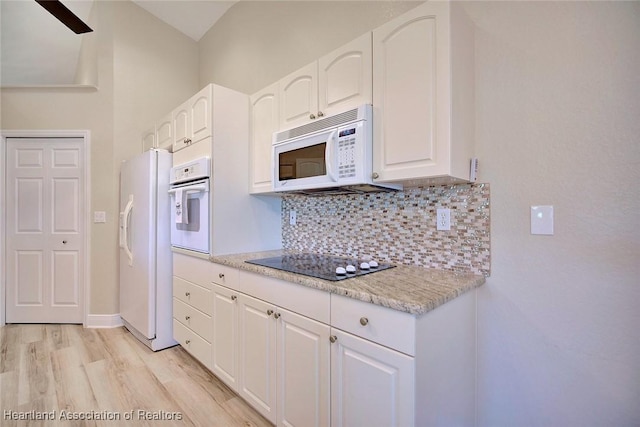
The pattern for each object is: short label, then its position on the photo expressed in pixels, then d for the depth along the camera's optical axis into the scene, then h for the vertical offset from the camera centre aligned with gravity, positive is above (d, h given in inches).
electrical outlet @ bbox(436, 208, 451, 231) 61.5 -1.2
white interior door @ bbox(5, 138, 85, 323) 125.7 -8.2
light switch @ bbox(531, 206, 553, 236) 51.3 -1.2
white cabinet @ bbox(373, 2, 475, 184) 51.0 +21.1
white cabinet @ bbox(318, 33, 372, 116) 61.6 +29.1
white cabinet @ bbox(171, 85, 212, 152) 85.4 +28.5
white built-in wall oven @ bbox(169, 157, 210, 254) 83.8 +2.6
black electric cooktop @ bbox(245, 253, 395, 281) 57.3 -11.4
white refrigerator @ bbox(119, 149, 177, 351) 99.0 -12.4
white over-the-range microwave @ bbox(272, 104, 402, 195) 60.2 +12.5
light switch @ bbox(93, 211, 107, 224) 124.4 -0.8
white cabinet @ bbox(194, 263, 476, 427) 42.3 -24.2
